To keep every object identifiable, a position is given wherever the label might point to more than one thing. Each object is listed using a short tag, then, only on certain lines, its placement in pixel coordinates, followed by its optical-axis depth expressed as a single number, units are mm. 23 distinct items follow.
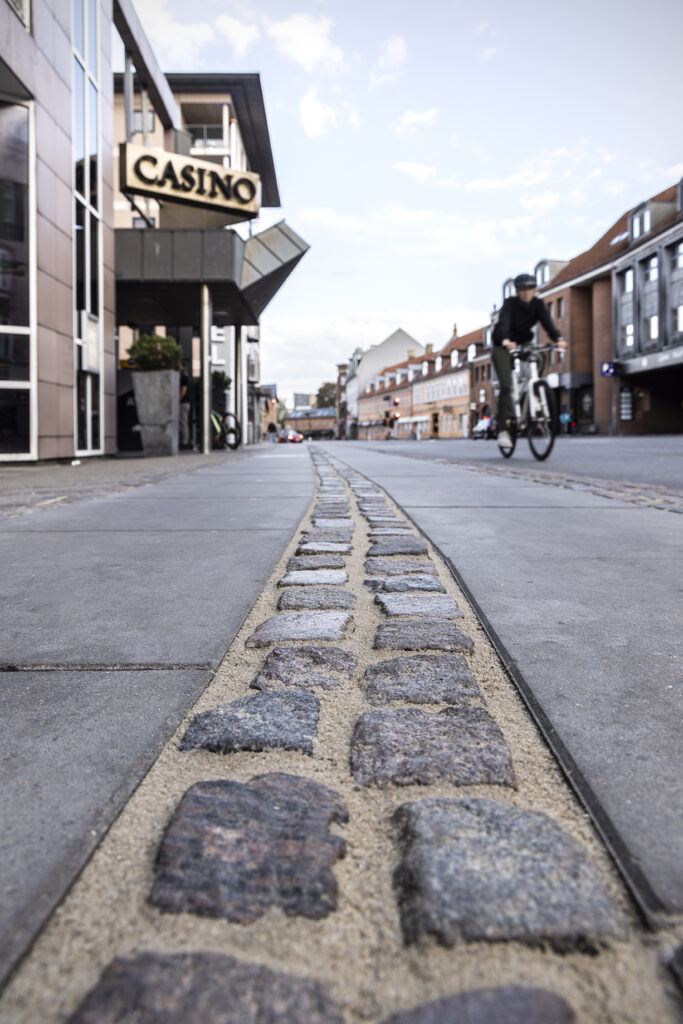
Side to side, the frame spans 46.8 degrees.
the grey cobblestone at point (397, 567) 2686
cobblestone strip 651
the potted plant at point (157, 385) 16531
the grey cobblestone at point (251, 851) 769
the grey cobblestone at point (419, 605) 2039
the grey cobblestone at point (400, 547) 3107
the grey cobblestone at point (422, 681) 1381
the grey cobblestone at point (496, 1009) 619
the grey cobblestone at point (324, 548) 3163
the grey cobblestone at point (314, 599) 2160
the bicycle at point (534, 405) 9766
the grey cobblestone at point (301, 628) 1803
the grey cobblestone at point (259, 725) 1173
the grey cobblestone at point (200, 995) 622
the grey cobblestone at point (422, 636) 1697
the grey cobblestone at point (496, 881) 727
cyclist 9500
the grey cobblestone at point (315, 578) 2492
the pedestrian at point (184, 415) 19656
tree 145875
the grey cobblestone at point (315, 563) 2805
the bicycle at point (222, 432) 21062
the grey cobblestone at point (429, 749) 1056
